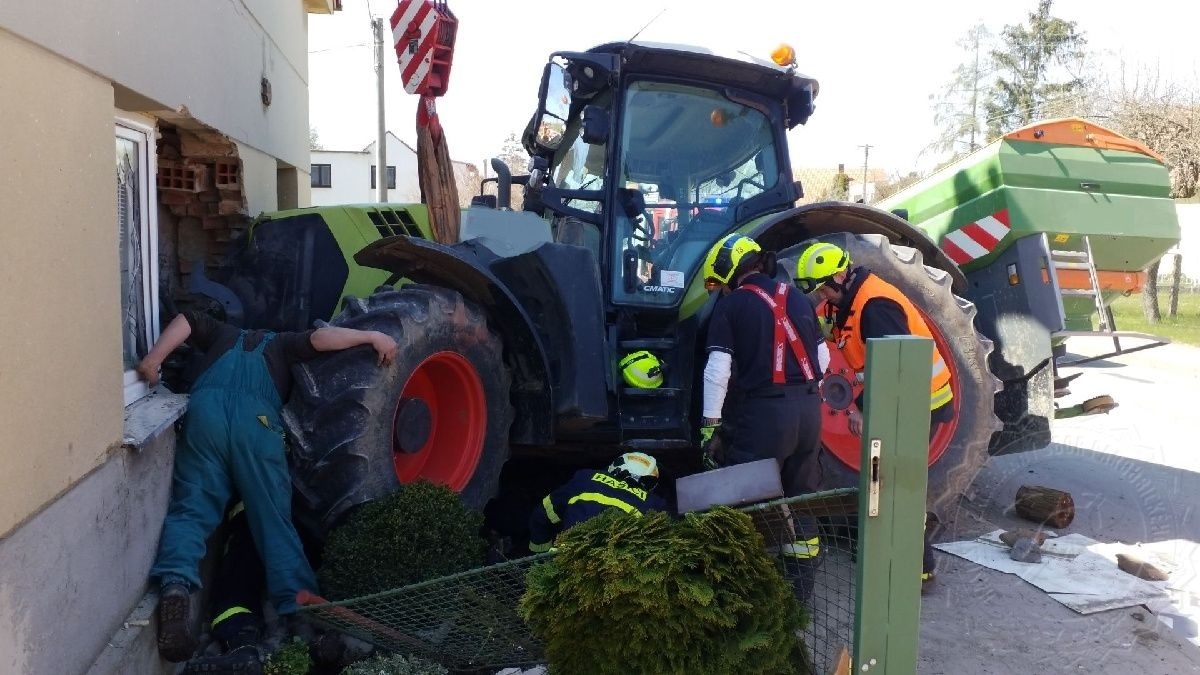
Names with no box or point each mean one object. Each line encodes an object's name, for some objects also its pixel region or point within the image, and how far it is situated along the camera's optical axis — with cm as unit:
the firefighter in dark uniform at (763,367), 446
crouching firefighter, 377
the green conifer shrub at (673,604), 271
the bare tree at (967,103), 3612
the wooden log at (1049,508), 582
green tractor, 411
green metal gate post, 241
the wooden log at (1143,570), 495
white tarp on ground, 466
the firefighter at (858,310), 468
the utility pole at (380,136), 2175
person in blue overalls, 364
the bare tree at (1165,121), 2158
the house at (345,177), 4481
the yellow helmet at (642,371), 482
